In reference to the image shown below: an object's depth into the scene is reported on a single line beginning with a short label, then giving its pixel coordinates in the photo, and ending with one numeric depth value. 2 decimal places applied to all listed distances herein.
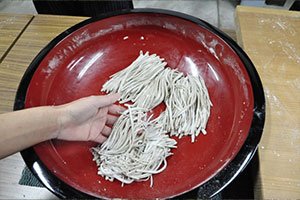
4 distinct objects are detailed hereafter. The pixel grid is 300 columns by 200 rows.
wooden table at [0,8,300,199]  0.70
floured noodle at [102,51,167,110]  0.90
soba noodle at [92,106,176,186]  0.74
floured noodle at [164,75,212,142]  0.82
